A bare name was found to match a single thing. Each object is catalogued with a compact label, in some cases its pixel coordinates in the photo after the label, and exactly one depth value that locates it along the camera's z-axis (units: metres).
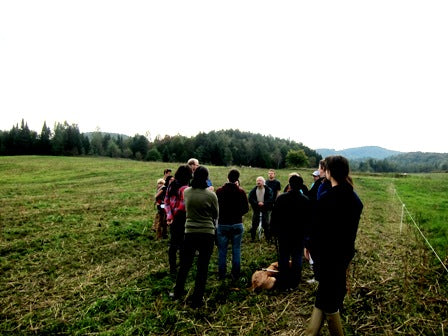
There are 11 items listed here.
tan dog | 5.86
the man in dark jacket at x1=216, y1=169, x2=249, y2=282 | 6.17
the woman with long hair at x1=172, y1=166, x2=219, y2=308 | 5.13
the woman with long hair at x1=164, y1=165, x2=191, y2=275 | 6.06
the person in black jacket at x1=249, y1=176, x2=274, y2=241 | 9.20
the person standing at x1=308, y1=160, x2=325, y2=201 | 6.92
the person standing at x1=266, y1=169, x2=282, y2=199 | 9.78
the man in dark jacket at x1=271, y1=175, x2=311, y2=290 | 5.58
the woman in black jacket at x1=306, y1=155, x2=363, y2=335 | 3.55
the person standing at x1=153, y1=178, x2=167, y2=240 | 9.15
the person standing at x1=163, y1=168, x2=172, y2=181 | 9.28
